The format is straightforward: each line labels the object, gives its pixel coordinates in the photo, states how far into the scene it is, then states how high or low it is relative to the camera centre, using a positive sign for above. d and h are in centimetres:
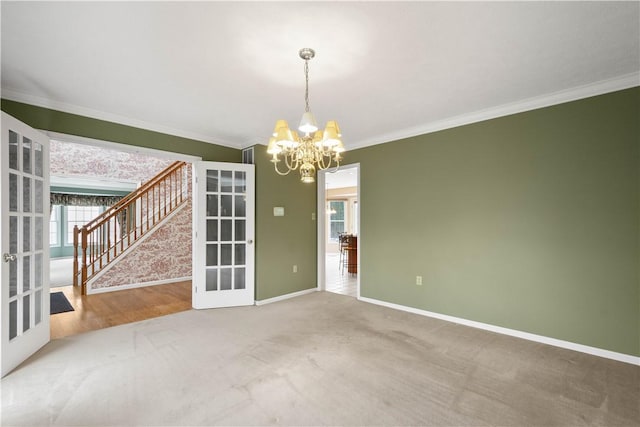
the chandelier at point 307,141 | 221 +59
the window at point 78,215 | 992 -2
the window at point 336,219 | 1175 -20
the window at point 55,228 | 964 -46
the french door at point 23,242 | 242 -25
